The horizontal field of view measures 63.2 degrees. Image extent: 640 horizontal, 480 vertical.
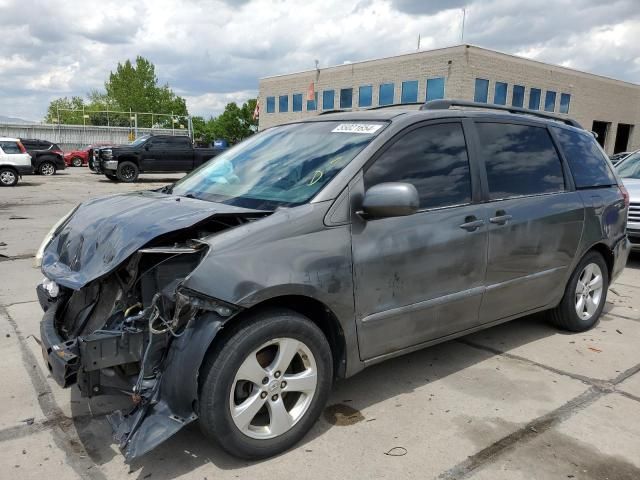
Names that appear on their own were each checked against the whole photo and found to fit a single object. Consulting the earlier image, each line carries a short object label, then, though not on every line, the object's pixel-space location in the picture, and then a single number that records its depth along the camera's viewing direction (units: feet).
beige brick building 104.53
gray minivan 8.25
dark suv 79.82
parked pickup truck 68.49
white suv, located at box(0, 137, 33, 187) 62.03
